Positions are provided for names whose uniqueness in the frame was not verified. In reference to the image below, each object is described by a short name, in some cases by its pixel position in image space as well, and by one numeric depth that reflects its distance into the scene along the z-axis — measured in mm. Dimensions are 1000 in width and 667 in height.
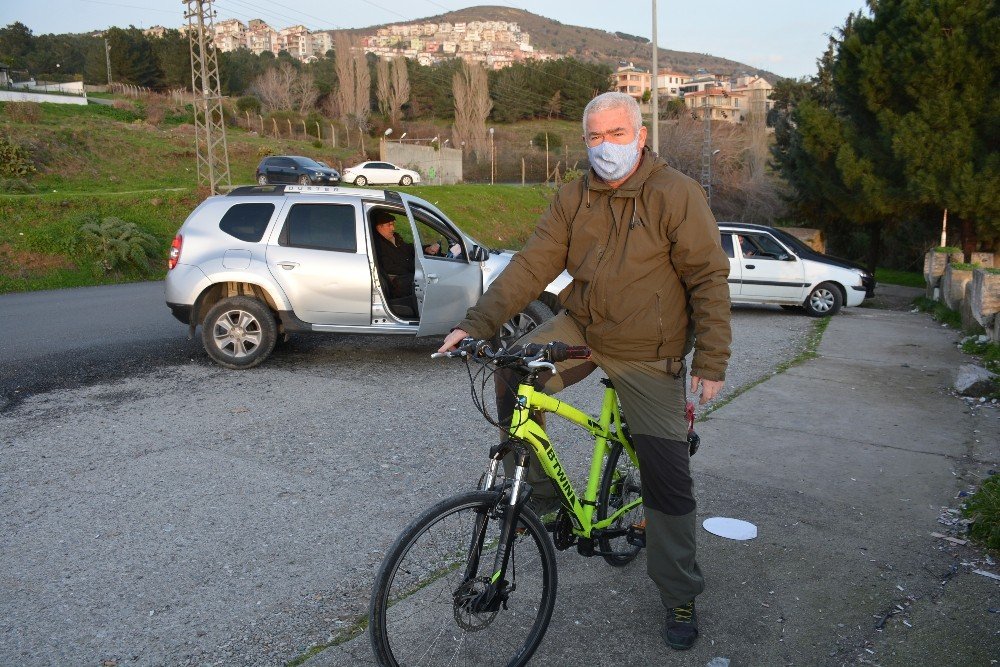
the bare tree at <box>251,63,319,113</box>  74875
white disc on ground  4594
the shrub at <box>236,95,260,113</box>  66312
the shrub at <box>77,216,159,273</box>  19312
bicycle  2945
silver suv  8695
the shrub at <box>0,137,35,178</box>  30062
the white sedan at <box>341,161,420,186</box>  41688
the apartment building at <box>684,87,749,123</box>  90900
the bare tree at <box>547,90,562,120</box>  92131
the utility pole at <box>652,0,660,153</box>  27703
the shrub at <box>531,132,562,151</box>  70938
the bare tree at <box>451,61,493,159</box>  61531
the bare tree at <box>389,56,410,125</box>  75625
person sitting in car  9477
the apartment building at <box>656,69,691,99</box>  162000
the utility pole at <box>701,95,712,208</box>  40500
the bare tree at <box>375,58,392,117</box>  77562
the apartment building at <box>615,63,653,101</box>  144750
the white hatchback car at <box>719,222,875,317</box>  15102
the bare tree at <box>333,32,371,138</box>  68500
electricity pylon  27823
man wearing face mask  3391
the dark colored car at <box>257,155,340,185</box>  36491
